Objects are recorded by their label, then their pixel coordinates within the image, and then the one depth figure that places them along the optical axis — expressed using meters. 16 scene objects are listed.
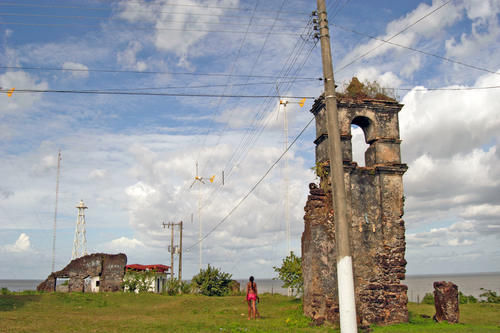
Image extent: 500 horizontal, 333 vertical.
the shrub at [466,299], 30.58
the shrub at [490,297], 30.04
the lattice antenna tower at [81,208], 46.04
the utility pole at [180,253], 45.85
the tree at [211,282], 35.28
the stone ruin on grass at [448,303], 15.95
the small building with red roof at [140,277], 35.84
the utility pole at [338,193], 8.32
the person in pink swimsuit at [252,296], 16.56
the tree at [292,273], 29.19
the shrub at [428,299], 32.04
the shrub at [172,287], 34.91
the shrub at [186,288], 36.06
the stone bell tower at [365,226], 15.71
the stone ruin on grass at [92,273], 35.59
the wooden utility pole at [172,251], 45.72
